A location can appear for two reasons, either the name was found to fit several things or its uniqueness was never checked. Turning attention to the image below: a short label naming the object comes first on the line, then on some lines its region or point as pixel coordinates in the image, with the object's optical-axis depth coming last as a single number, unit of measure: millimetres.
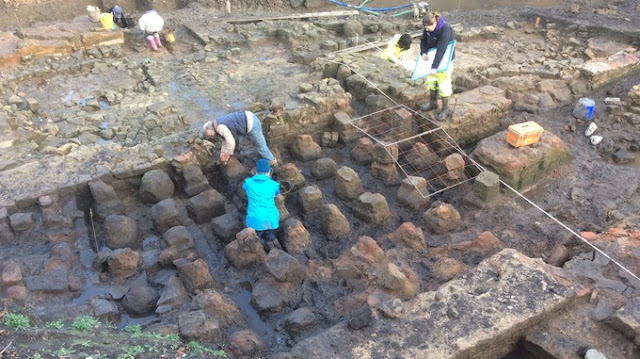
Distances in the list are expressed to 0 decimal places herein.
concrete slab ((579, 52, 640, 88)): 8953
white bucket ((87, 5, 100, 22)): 10672
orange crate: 6676
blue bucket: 7996
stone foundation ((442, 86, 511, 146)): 7499
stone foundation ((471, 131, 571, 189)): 6598
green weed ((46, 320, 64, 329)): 4238
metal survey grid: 6844
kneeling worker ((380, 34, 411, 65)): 7184
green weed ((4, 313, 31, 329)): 4039
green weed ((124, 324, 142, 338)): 4375
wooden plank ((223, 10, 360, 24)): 11365
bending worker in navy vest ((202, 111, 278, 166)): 6645
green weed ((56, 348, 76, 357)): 3584
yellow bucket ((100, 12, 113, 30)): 10391
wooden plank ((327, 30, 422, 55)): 9578
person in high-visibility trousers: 6777
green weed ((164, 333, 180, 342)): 4207
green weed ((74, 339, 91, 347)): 3840
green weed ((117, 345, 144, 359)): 3709
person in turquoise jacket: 5812
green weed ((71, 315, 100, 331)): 4350
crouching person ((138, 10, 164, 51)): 10102
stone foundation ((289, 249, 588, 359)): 4105
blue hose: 13062
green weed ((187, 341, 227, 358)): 4109
